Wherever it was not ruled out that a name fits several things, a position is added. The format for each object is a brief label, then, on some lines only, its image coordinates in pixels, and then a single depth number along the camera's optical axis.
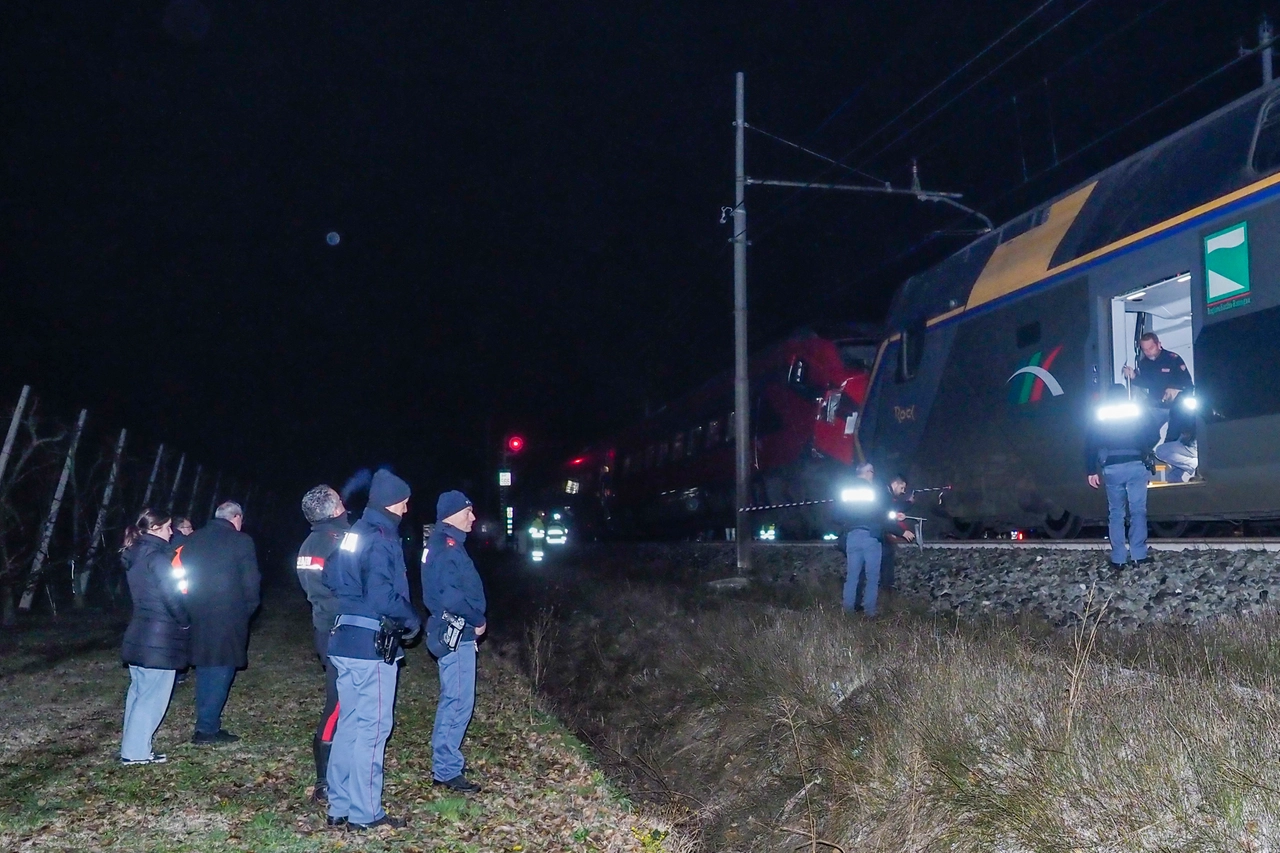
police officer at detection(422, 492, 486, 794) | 6.60
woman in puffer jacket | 7.57
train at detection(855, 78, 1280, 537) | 9.23
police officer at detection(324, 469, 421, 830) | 5.98
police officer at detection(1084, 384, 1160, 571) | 9.75
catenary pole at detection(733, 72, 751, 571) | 17.42
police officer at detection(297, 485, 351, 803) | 6.87
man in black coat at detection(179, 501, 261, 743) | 7.98
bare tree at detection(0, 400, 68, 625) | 15.52
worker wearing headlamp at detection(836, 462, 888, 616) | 10.90
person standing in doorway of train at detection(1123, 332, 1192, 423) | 9.65
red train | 20.39
